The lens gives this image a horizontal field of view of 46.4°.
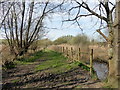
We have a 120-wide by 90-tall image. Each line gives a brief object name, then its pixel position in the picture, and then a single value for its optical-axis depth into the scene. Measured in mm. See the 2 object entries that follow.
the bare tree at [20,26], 16412
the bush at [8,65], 10570
